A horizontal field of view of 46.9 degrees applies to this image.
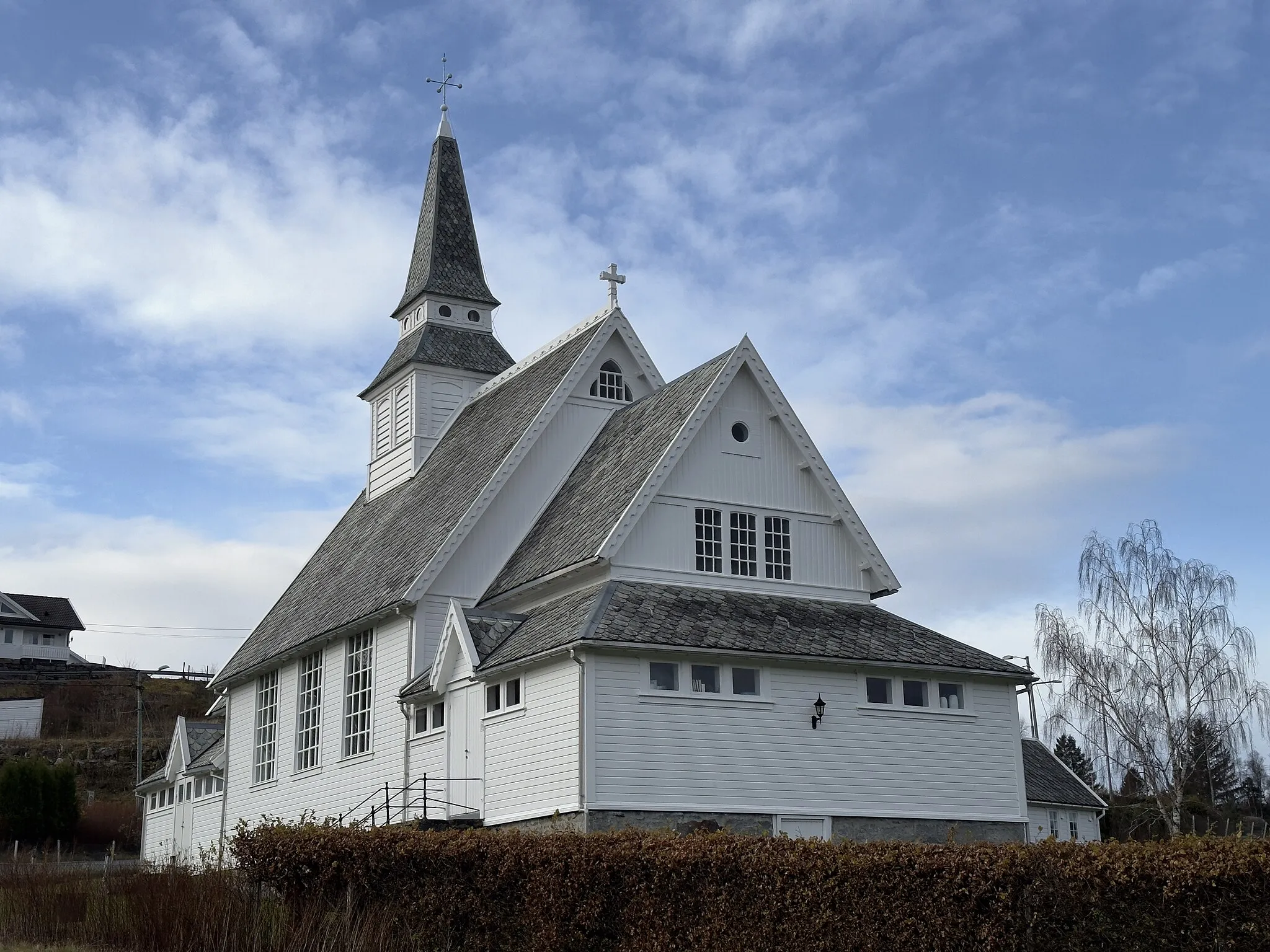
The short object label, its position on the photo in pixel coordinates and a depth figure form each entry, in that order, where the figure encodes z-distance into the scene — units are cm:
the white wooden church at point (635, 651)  2412
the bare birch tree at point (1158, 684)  4194
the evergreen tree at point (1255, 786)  7900
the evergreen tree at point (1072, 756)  8744
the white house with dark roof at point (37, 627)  9412
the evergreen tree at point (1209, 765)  4288
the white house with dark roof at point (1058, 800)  4244
